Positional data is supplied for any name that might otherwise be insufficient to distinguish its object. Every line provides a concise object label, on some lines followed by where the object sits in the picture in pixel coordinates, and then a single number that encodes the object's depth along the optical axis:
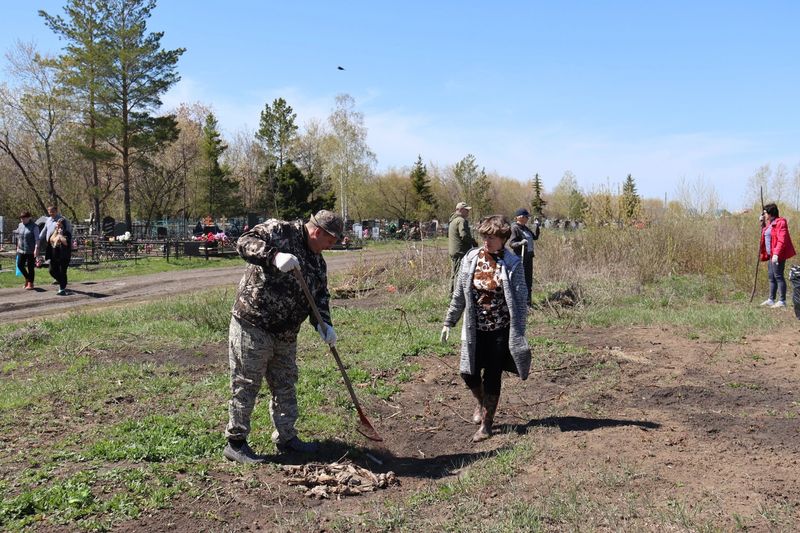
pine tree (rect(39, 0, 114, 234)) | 30.52
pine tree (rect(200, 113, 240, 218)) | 43.31
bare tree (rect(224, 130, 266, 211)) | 51.47
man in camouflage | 4.69
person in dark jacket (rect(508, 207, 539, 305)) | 12.05
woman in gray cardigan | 5.32
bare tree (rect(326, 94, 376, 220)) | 60.25
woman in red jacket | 11.99
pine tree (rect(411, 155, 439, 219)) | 55.16
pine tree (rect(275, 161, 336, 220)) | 39.66
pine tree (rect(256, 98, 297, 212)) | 46.75
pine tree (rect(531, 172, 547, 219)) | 53.06
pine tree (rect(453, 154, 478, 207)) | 46.97
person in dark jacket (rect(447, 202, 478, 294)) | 12.12
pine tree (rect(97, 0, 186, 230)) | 30.89
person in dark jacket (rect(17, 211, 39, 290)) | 15.40
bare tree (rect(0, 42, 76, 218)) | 32.41
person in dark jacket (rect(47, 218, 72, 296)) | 14.48
